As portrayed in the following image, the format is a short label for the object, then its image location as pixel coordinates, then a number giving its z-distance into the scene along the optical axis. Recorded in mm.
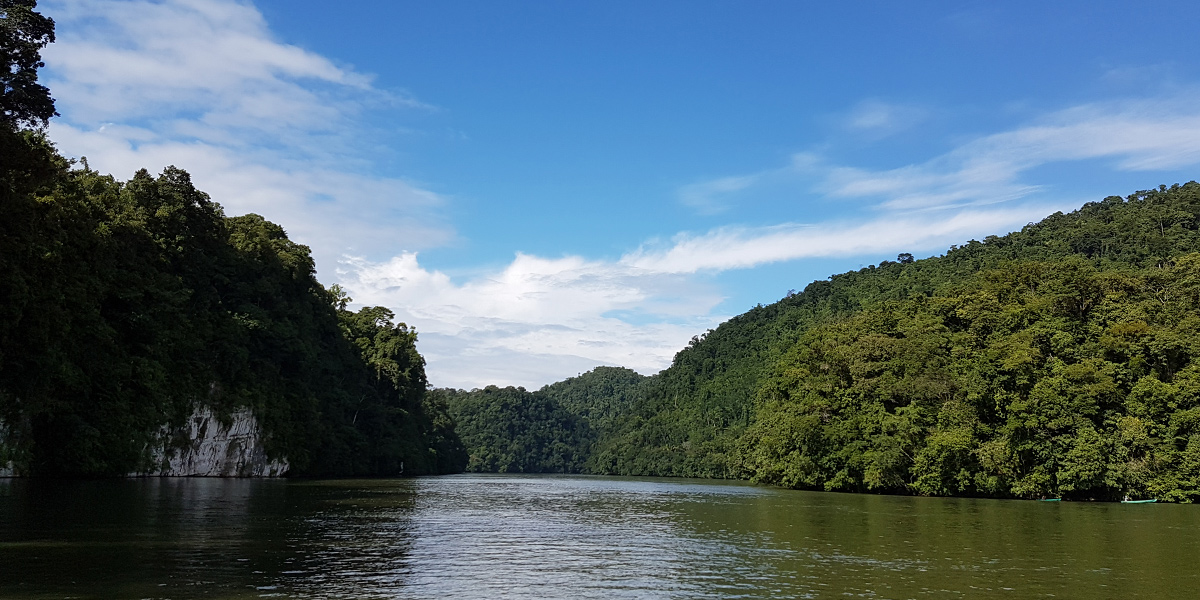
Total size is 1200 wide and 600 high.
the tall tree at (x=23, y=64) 48719
